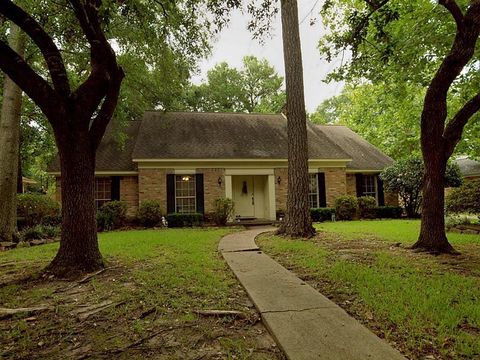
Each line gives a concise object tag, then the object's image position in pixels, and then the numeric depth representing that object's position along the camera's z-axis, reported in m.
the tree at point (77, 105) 4.44
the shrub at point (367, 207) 14.02
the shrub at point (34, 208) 10.30
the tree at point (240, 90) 27.33
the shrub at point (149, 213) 11.91
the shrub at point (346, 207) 13.44
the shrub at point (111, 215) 11.23
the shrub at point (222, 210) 12.23
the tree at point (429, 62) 5.61
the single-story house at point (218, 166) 12.78
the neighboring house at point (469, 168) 21.40
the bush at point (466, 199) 8.83
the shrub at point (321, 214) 13.23
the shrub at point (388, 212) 14.32
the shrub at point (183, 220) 12.05
